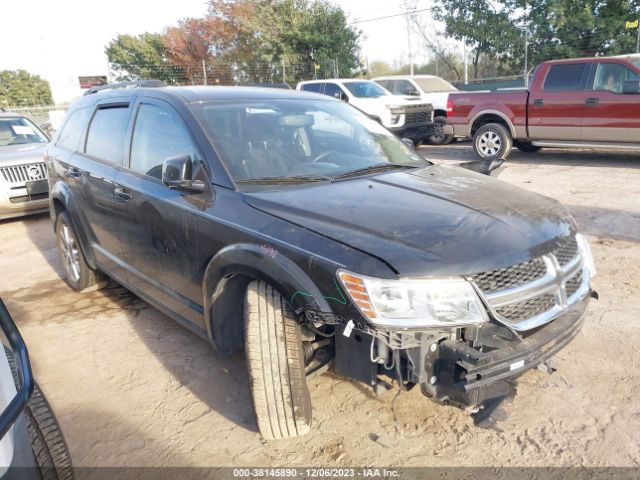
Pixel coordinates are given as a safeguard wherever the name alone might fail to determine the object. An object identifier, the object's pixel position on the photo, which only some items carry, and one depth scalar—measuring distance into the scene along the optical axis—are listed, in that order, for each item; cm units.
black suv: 209
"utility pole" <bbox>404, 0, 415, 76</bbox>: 2767
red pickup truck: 880
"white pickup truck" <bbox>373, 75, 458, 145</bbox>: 1358
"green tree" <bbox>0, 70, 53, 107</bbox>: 4081
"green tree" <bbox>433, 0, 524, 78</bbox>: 2109
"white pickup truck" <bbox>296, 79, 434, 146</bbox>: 1221
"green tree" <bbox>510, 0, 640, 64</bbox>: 1783
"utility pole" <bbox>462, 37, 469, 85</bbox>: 2193
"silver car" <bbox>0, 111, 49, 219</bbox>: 738
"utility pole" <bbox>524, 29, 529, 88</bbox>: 1975
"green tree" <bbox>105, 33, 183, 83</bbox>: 3631
